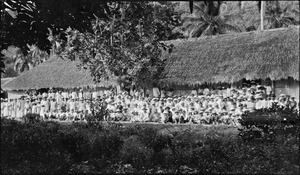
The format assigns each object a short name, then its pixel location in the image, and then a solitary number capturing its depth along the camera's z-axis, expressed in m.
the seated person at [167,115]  19.05
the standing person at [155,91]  23.88
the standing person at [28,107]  25.83
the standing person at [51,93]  27.24
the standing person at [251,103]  17.57
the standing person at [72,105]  23.56
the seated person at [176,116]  19.05
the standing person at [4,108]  27.73
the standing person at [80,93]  28.05
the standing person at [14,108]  26.83
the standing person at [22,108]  26.39
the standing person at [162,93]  23.75
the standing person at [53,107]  24.34
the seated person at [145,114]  19.94
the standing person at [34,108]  25.36
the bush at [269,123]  8.86
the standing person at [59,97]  24.95
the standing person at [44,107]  24.68
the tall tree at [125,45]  21.38
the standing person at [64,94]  28.07
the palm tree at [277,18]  36.47
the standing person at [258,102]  17.44
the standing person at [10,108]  27.25
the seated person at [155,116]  19.59
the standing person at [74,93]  28.14
